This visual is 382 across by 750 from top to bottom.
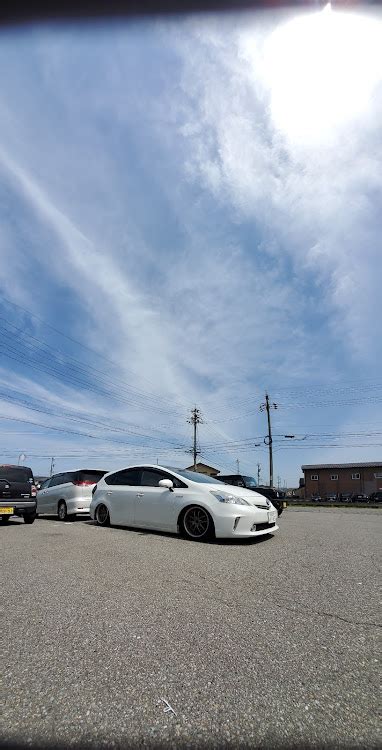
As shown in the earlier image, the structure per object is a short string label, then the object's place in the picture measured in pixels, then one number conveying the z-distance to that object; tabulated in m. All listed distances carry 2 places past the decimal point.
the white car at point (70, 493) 10.64
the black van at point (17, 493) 9.95
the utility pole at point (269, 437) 37.37
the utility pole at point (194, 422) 51.74
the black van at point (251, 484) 16.34
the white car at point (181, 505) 6.27
